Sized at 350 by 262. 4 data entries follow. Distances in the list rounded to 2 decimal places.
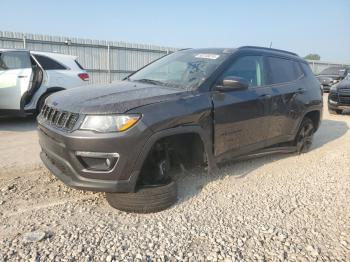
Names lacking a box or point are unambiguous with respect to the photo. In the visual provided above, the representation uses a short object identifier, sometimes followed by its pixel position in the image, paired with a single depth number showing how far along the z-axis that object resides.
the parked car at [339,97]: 10.19
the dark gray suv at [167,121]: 3.02
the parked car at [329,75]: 15.56
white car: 7.28
